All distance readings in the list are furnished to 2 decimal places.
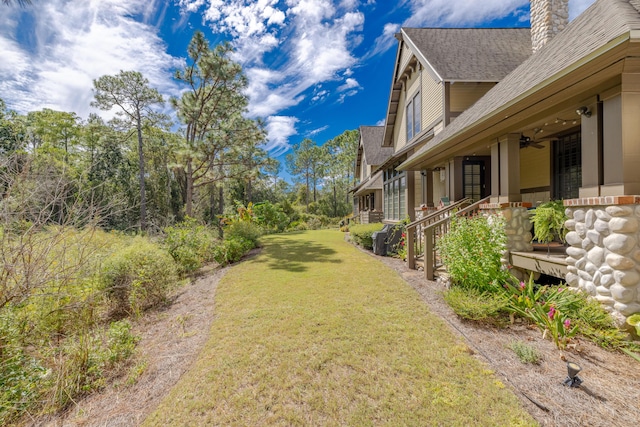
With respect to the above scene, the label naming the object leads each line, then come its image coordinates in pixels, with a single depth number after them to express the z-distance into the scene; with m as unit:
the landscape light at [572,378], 2.55
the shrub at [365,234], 11.14
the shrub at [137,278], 5.71
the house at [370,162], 19.48
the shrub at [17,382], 2.78
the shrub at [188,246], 8.78
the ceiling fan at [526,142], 6.21
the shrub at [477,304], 4.01
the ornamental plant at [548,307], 3.35
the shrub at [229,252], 9.75
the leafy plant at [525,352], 3.08
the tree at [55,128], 25.70
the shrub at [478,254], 4.71
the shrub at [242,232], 12.02
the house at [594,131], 3.26
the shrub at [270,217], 21.86
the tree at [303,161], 43.12
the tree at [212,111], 14.30
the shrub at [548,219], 4.27
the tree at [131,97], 16.19
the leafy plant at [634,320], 3.14
